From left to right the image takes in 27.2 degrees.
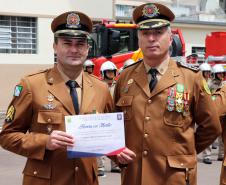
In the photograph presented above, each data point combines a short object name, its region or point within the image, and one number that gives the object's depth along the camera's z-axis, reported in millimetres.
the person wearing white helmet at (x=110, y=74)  8609
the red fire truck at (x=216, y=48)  14547
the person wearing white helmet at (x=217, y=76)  10331
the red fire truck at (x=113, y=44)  15250
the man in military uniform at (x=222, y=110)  4520
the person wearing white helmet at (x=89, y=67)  12602
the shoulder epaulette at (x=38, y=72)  3490
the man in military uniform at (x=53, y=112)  3311
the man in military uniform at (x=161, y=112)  3463
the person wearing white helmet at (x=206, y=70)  12959
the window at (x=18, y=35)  18672
